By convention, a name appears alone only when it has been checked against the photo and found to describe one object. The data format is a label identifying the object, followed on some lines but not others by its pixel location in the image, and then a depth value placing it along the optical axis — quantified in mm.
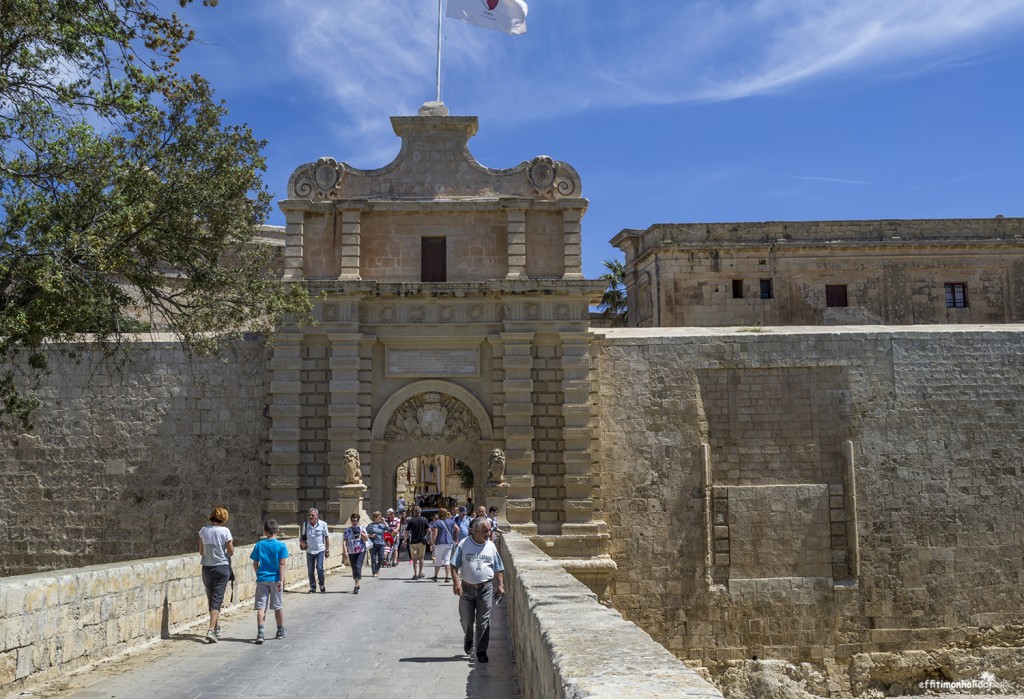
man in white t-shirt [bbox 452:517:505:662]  8953
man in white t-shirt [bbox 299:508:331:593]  14281
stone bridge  3748
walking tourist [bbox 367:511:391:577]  17578
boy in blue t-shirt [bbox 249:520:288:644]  10250
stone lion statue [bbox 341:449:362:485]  19359
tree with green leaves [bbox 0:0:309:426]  11039
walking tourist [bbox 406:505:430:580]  16933
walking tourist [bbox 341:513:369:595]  14877
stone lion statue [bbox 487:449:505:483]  19469
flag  21750
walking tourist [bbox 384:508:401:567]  19641
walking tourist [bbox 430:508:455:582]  16281
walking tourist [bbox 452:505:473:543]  16547
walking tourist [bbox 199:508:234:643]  10000
